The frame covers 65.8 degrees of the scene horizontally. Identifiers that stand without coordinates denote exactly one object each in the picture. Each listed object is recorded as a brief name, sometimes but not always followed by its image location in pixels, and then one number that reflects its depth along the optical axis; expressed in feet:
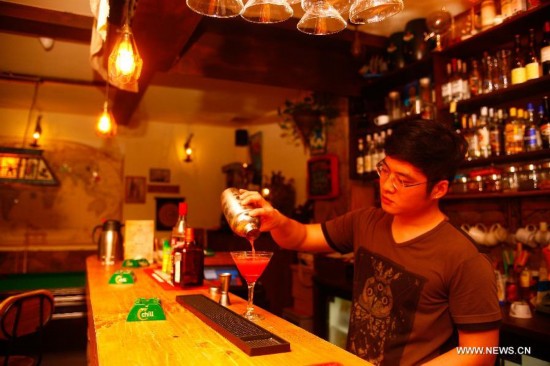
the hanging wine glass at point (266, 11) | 5.19
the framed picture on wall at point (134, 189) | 23.81
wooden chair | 6.71
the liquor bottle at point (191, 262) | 6.39
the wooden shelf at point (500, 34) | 8.25
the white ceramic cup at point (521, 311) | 7.38
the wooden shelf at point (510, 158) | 8.13
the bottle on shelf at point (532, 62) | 8.27
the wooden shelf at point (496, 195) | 8.00
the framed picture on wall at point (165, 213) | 24.17
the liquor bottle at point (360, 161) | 12.66
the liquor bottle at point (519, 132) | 8.63
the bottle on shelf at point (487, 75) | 9.39
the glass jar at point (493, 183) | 8.92
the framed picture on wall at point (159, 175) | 24.44
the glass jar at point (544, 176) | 8.02
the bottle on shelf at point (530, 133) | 8.37
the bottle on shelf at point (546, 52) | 8.05
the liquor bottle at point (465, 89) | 9.68
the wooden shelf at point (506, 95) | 8.24
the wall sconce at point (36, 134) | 20.75
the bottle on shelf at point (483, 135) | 9.18
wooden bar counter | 3.32
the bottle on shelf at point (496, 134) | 9.04
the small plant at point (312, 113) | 14.43
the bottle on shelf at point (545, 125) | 8.09
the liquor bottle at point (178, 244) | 6.40
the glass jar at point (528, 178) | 8.22
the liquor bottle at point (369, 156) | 12.32
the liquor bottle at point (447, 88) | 10.00
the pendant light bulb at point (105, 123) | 12.14
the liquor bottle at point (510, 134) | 8.73
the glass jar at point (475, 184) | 9.30
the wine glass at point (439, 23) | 10.01
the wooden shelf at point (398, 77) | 10.85
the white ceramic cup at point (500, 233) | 9.25
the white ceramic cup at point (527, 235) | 8.59
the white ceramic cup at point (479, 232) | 9.49
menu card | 9.52
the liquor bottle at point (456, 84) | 9.75
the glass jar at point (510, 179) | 8.63
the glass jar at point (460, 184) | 9.65
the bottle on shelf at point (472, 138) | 9.38
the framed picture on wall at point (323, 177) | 14.34
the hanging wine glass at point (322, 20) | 5.37
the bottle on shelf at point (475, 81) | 9.58
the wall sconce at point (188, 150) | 25.07
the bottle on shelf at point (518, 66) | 8.54
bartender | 4.15
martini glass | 4.67
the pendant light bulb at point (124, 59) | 6.94
